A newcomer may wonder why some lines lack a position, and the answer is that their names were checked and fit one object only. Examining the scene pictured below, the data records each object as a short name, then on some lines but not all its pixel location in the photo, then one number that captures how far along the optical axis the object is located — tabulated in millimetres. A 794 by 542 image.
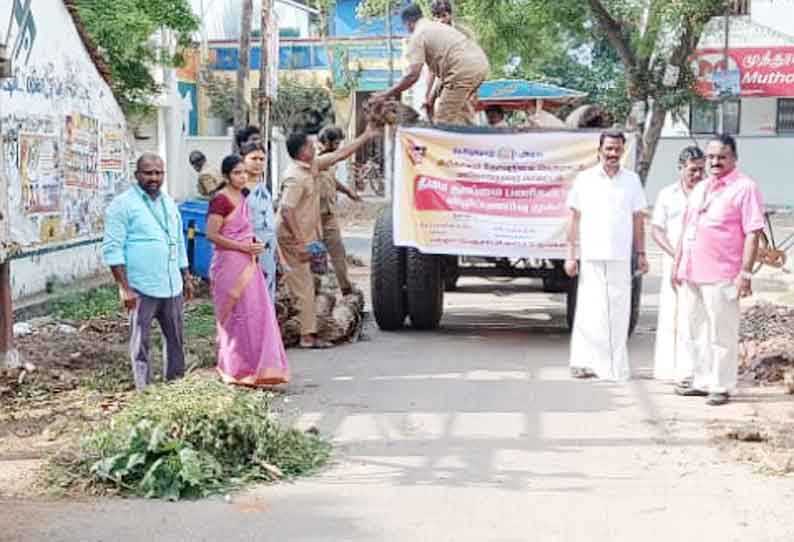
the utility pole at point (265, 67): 15453
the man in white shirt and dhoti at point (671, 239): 8953
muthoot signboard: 28922
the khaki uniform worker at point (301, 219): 10242
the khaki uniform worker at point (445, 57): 10664
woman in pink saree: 8266
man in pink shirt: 8023
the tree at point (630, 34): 19906
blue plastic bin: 13469
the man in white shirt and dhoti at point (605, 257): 8875
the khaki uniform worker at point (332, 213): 11547
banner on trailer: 10422
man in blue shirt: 7531
